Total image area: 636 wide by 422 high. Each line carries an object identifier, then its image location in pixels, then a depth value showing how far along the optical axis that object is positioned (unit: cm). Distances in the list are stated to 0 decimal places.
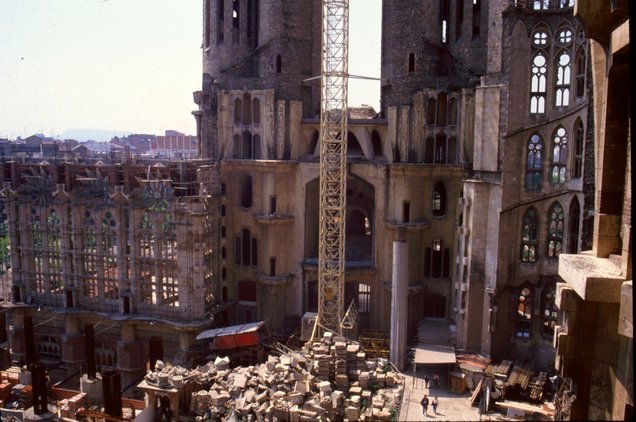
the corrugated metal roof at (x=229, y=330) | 3647
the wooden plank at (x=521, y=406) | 2713
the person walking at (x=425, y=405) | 2834
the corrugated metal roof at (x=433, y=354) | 3238
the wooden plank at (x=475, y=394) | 2985
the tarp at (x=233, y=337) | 3628
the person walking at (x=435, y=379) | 3247
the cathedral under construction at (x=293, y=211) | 3222
